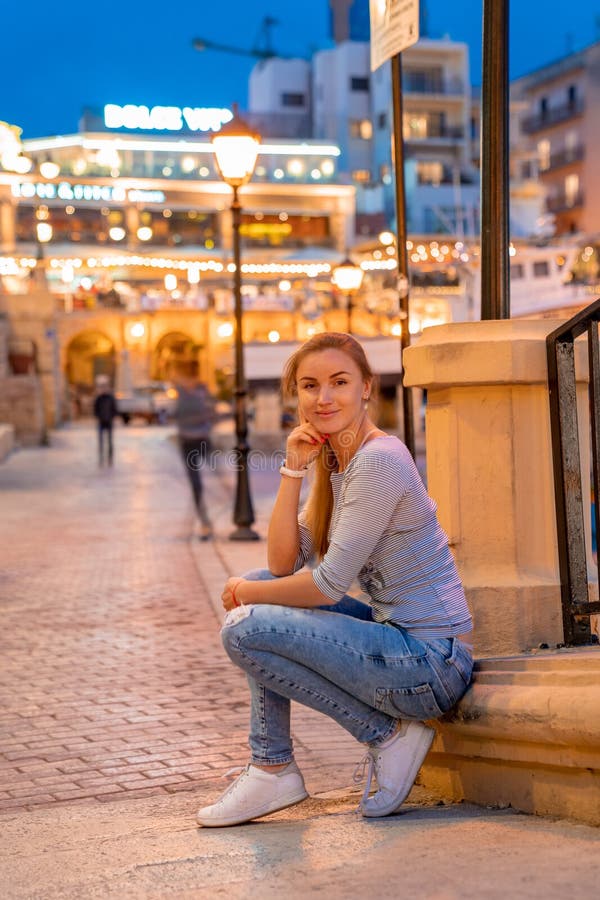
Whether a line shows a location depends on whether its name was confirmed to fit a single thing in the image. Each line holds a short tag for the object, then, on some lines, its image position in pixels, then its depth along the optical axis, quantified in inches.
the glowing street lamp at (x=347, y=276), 882.8
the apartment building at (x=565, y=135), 2807.6
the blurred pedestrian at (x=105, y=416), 1017.5
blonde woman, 151.3
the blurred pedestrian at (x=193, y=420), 545.6
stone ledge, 144.9
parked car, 1852.9
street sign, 247.9
